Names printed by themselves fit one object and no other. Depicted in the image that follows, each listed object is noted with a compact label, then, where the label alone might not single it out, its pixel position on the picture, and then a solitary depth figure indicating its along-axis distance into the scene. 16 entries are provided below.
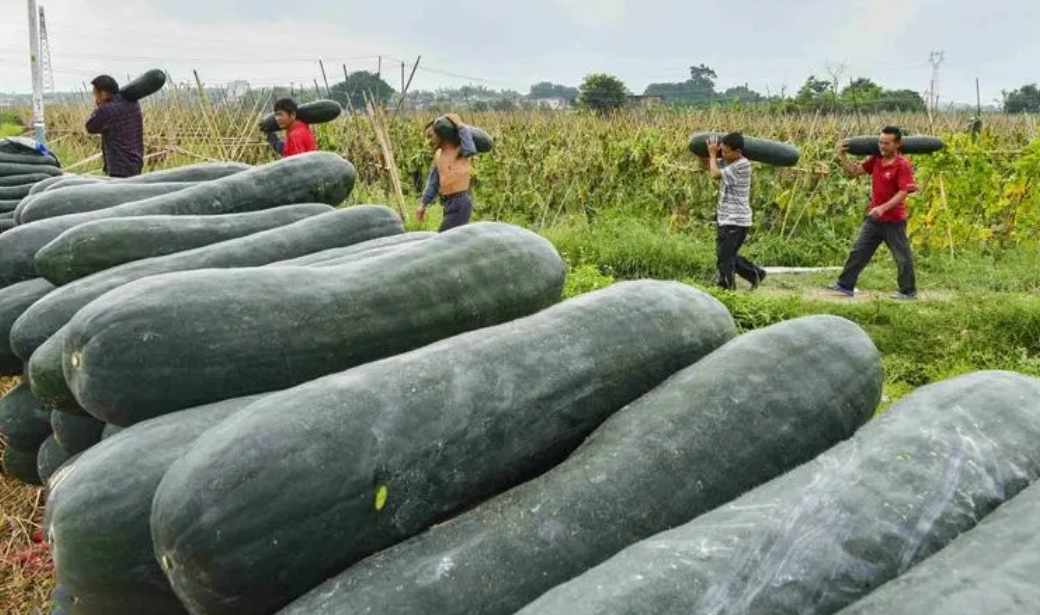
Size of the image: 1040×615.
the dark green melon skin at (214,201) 3.87
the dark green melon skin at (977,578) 1.40
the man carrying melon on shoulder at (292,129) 9.85
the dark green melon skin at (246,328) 2.38
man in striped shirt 11.35
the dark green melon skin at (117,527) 2.14
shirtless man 10.58
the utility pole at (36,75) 16.14
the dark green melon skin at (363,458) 1.83
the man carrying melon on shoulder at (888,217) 11.19
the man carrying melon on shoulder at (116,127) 10.24
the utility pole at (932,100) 17.27
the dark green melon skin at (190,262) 3.11
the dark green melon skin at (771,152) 11.62
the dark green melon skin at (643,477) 1.75
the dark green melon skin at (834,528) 1.54
